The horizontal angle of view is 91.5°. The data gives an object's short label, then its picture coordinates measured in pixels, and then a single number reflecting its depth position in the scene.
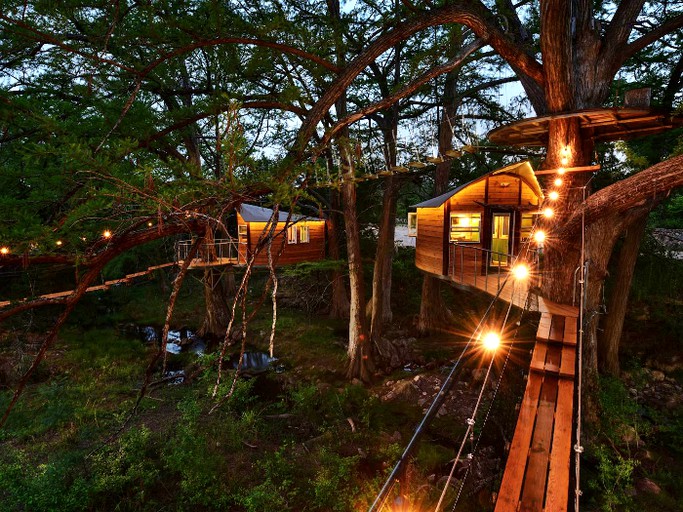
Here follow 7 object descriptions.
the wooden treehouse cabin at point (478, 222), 10.82
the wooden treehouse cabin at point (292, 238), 14.55
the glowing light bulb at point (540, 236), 5.95
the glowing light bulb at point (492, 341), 2.89
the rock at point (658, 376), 11.13
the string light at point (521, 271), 6.29
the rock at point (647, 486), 6.61
